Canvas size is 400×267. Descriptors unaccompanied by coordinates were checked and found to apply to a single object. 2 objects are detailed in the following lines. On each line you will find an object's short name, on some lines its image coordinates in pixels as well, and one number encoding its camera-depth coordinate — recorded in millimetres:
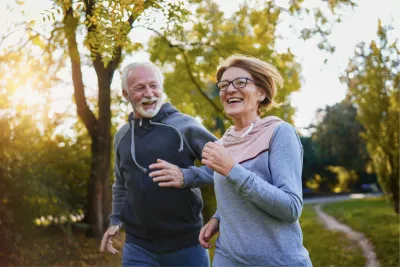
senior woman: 2553
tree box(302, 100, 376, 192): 38750
